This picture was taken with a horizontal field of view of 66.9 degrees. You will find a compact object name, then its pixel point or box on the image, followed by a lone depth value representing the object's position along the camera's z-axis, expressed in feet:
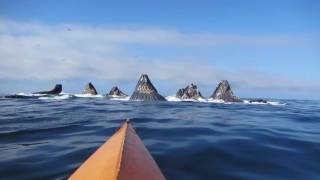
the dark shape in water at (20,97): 107.60
